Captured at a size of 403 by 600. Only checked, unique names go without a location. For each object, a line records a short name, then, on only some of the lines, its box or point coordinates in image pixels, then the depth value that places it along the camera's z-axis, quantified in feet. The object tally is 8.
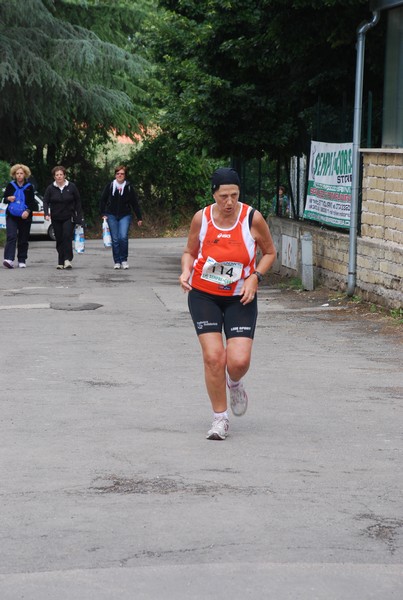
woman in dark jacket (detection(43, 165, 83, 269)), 65.82
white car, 112.16
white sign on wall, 53.98
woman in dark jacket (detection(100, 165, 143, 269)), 66.33
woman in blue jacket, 67.62
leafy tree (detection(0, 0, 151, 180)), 103.09
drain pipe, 50.90
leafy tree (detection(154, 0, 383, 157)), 57.06
